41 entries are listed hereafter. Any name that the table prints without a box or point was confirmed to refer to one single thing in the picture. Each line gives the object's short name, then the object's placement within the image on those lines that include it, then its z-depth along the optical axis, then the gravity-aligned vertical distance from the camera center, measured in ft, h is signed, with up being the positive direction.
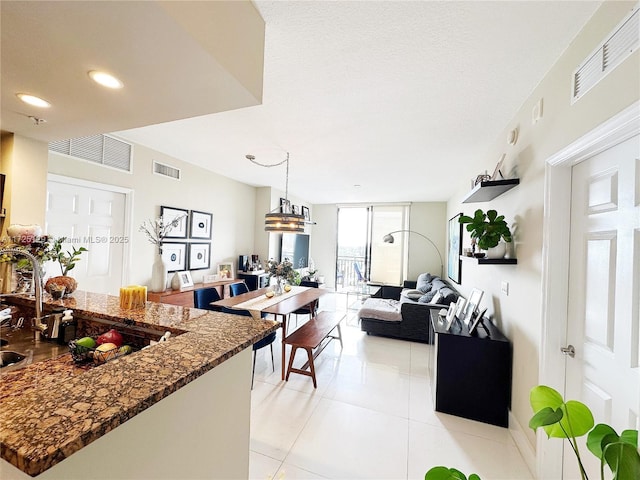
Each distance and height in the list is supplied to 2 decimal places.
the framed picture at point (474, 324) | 7.54 -2.28
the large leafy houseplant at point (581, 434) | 2.18 -1.71
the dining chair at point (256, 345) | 9.15 -3.53
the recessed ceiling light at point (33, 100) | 4.86 +2.50
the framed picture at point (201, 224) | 13.97 +0.70
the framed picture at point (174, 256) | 12.49 -0.98
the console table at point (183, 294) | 11.00 -2.64
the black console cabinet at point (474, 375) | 7.16 -3.58
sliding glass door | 22.95 -0.24
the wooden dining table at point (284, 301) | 9.47 -2.54
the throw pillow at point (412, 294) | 16.12 -3.04
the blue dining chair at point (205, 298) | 10.54 -2.54
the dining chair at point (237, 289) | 12.53 -2.48
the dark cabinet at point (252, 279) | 16.99 -2.63
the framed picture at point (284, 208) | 11.28 +1.41
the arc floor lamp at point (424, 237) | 20.29 +0.47
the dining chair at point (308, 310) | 13.89 -3.72
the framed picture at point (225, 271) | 15.40 -1.98
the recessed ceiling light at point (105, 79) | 4.11 +2.53
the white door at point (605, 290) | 3.77 -0.59
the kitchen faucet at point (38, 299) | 4.80 -1.30
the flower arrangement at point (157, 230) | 11.67 +0.25
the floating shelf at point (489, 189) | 6.86 +1.73
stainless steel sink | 4.35 -2.17
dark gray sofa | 12.85 -3.63
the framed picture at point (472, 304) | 8.36 -1.89
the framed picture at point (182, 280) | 12.21 -2.13
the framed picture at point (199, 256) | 13.91 -1.04
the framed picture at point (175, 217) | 12.38 +0.88
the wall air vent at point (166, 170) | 12.03 +3.14
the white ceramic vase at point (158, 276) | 11.48 -1.82
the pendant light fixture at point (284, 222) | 10.39 +0.73
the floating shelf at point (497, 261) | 6.81 -0.31
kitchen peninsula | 1.92 -1.55
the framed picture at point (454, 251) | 14.70 -0.20
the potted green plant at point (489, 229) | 7.00 +0.54
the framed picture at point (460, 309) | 9.20 -2.15
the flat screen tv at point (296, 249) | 20.63 -0.70
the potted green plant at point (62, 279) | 5.68 -1.07
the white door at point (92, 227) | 8.91 +0.19
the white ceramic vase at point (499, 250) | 7.32 -0.02
